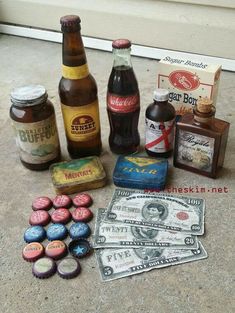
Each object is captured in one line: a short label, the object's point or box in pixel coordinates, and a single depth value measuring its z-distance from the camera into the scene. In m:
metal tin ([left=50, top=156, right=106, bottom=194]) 0.85
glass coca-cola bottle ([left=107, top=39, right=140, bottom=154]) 0.84
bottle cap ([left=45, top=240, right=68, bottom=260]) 0.71
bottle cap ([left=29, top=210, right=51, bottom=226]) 0.78
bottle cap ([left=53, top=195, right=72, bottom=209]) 0.81
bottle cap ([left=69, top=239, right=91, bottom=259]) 0.71
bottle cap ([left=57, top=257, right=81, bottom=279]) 0.68
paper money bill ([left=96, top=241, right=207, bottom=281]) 0.69
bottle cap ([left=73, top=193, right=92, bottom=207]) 0.82
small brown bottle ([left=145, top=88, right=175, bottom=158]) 0.85
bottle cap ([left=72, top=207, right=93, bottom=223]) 0.78
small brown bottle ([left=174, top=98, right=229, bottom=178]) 0.80
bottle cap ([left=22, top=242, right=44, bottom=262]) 0.71
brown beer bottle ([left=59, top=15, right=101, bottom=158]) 0.80
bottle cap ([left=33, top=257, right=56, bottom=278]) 0.69
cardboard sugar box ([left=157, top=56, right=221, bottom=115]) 0.89
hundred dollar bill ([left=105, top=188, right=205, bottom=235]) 0.76
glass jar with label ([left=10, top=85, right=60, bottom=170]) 0.82
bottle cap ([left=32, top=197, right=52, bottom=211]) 0.82
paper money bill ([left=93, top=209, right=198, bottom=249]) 0.72
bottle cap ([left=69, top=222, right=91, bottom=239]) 0.75
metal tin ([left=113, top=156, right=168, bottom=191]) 0.84
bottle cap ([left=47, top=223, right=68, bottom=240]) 0.74
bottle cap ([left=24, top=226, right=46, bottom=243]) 0.75
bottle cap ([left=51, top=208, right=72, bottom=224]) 0.78
